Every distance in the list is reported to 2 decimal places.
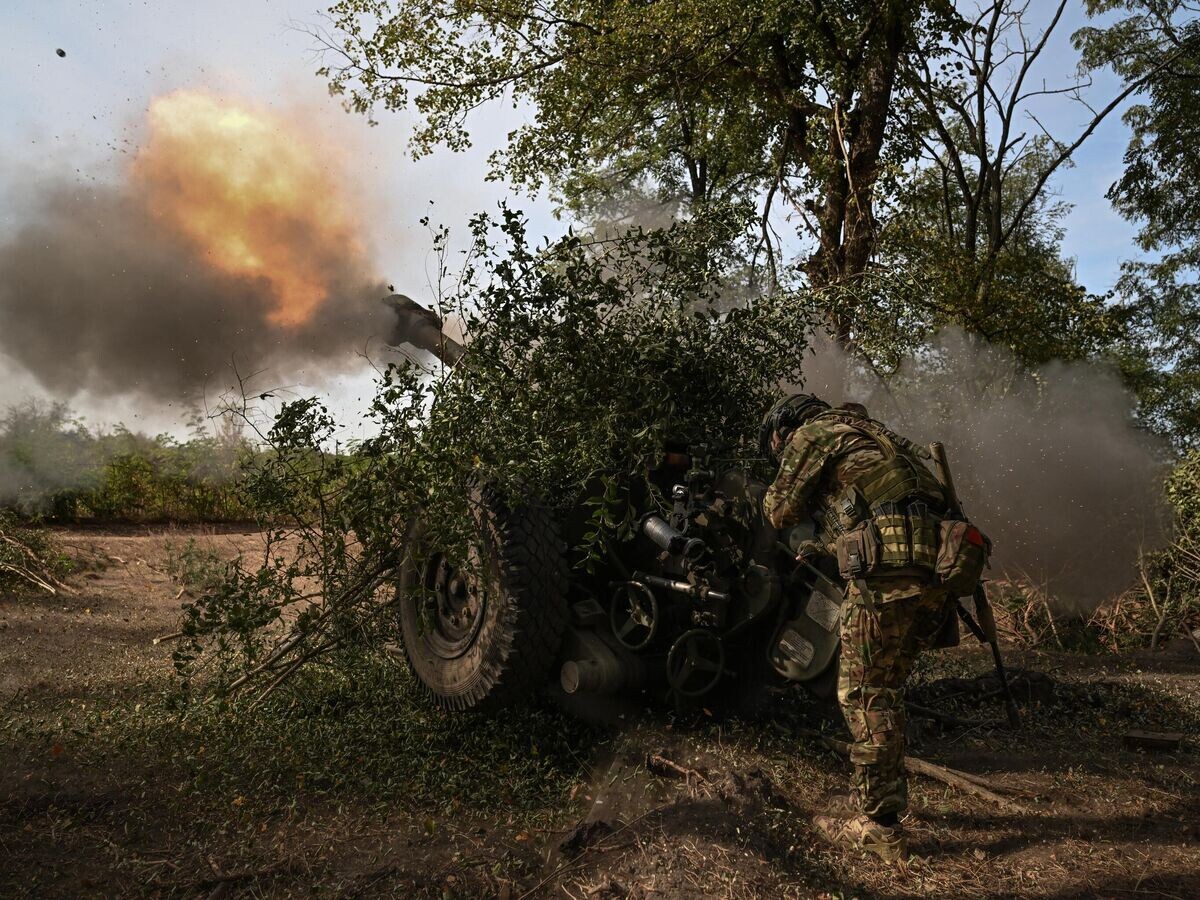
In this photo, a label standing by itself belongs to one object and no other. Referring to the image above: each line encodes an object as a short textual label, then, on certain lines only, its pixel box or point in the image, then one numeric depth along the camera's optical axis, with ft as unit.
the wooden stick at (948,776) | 16.55
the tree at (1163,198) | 58.95
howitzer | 17.26
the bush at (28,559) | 34.32
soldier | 15.05
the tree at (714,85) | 41.32
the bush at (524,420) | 18.65
